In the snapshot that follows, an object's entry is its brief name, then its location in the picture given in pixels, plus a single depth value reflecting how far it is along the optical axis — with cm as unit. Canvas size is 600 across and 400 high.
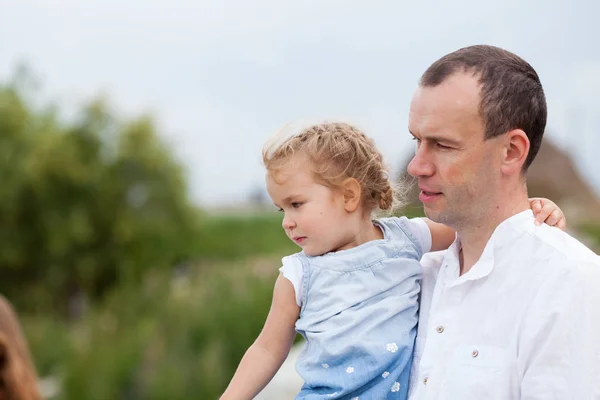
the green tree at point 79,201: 1772
